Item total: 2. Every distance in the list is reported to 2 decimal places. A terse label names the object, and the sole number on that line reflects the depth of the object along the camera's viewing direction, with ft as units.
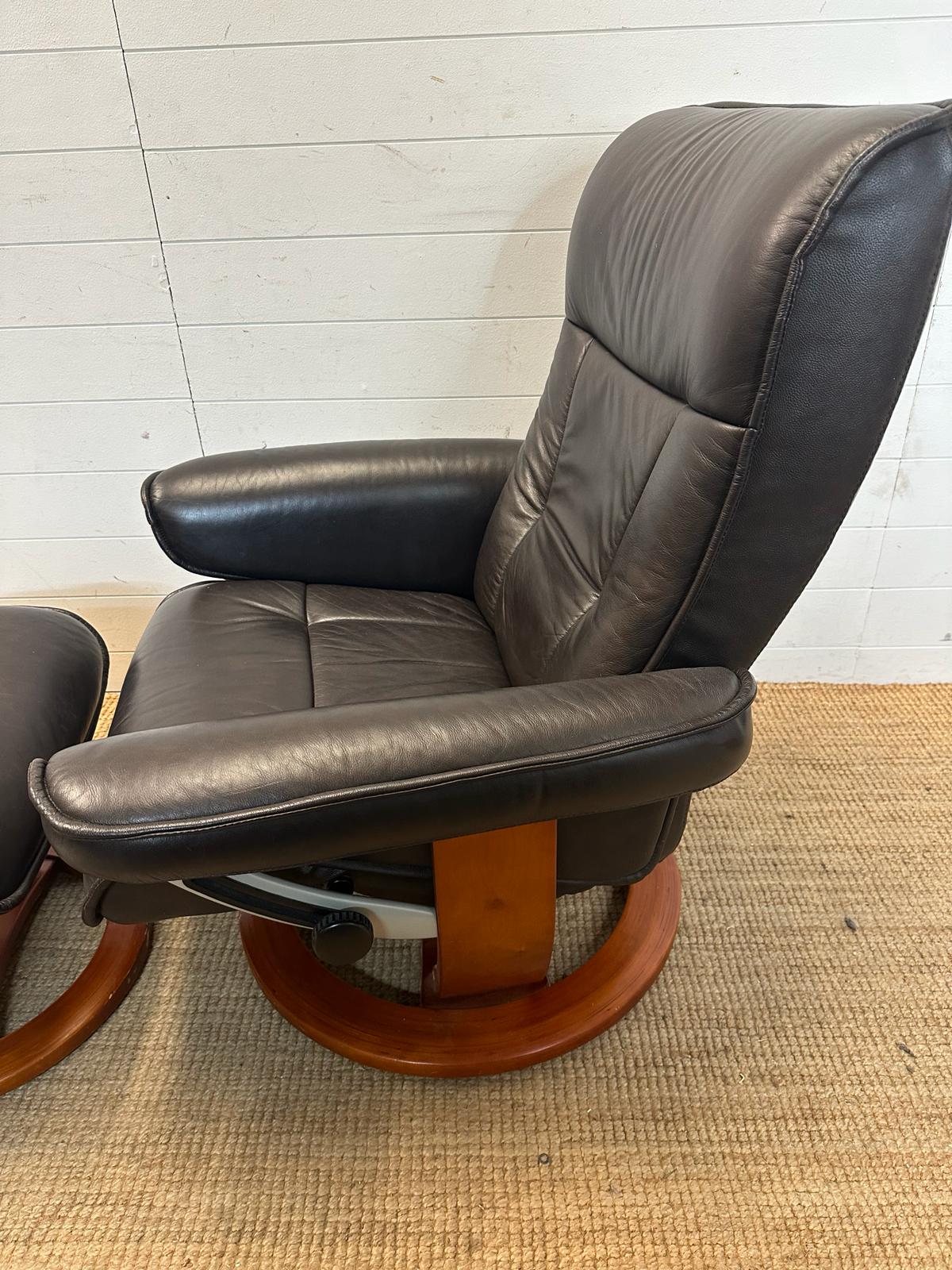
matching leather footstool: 3.20
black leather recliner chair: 2.32
